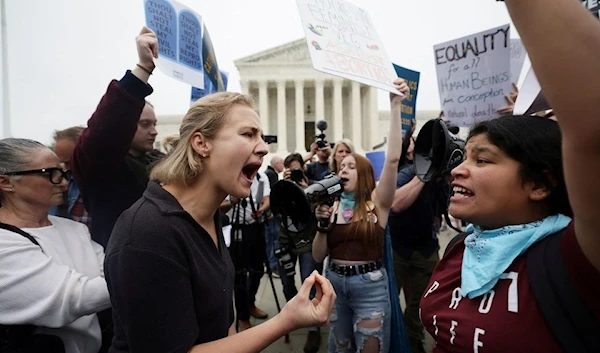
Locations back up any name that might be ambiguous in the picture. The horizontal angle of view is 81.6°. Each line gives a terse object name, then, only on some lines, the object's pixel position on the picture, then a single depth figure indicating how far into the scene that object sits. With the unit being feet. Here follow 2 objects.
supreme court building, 118.52
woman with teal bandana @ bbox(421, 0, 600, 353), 1.60
